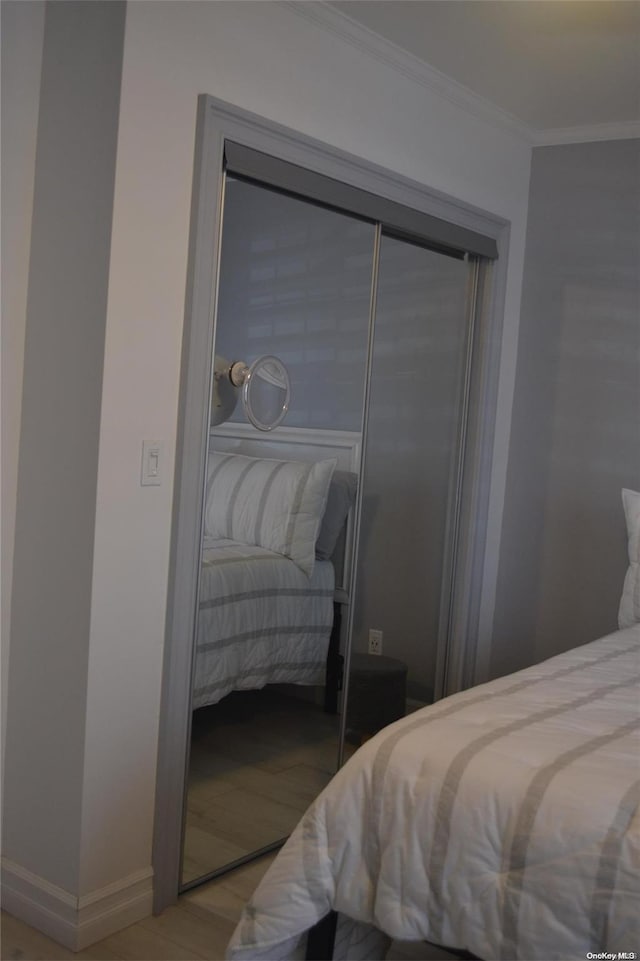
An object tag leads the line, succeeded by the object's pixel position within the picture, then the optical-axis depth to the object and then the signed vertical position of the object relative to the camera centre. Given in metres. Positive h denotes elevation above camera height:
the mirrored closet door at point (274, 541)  2.63 -0.33
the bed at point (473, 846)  1.59 -0.71
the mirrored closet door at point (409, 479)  3.25 -0.14
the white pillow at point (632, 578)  3.34 -0.43
